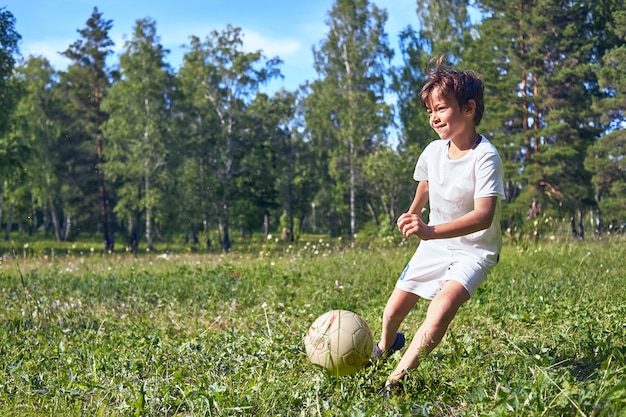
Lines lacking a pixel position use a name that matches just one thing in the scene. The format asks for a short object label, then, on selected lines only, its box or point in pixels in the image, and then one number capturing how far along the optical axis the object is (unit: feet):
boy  10.96
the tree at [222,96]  115.75
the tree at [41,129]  131.75
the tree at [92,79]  123.24
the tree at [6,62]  90.38
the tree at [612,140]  68.13
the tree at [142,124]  108.27
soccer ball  11.80
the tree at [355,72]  116.67
